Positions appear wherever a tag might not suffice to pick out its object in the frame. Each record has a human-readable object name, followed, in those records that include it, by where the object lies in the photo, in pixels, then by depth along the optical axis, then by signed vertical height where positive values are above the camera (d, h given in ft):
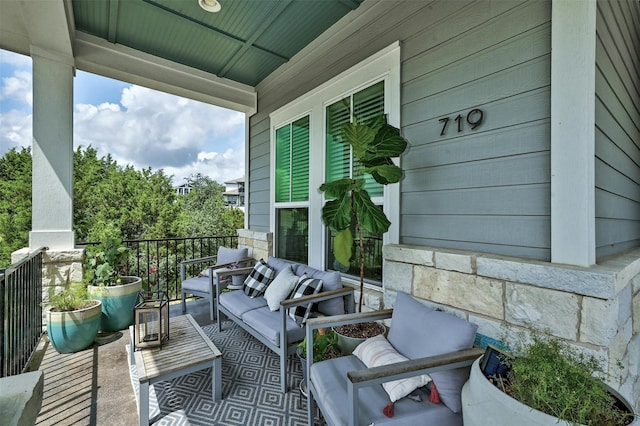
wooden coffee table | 5.71 -3.30
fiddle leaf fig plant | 6.68 +0.73
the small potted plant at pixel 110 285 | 10.15 -2.63
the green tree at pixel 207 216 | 50.26 -0.54
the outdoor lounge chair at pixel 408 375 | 4.15 -2.70
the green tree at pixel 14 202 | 36.55 +1.47
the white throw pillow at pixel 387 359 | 4.61 -2.75
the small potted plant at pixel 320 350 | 6.36 -3.18
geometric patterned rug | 6.20 -4.46
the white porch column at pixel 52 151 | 9.64 +2.12
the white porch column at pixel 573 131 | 4.65 +1.37
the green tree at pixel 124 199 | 43.42 +2.27
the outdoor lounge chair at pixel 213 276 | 11.12 -2.65
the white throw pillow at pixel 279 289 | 8.64 -2.36
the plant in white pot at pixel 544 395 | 2.99 -2.07
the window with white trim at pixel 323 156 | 8.02 +2.21
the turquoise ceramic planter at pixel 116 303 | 10.07 -3.26
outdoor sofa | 7.39 -2.87
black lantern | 6.84 -2.74
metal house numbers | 6.07 +2.07
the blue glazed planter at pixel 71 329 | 8.61 -3.58
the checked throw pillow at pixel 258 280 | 10.03 -2.42
